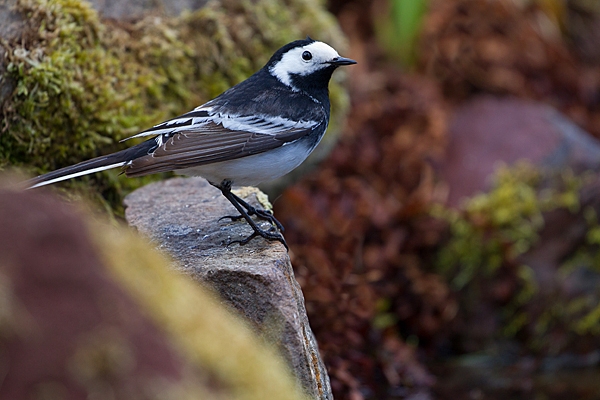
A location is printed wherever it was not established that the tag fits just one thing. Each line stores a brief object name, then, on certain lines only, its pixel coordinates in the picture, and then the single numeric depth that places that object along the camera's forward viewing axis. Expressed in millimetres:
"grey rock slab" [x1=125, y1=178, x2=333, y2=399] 6828
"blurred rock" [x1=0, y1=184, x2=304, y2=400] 3268
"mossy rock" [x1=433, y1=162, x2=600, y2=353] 14078
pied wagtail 8523
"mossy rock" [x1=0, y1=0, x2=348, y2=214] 9883
